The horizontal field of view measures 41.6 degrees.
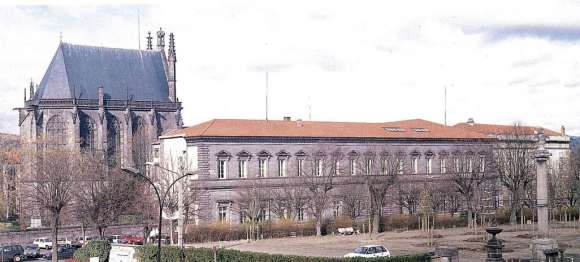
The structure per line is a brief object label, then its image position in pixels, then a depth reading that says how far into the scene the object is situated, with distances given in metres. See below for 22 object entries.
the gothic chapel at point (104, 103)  92.25
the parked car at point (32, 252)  59.91
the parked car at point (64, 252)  59.41
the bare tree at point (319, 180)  70.36
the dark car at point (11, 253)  56.53
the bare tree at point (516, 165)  75.88
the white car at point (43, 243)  66.50
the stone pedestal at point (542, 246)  38.88
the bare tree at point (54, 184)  57.00
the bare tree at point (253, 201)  70.19
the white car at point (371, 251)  44.16
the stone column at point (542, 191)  39.47
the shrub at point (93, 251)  49.03
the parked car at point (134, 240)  64.38
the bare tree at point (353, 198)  76.56
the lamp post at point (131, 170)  34.19
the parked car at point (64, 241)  64.46
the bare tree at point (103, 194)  59.47
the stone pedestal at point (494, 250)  37.66
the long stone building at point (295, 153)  73.12
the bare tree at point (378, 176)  71.00
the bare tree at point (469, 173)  78.00
